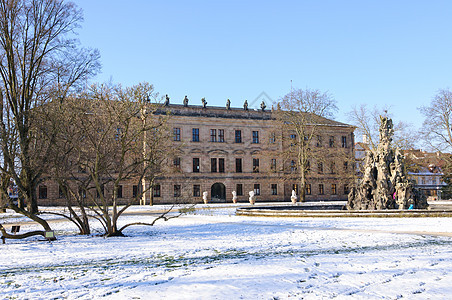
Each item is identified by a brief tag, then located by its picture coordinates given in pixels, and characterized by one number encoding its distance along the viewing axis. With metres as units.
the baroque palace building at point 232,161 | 55.47
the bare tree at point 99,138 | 16.67
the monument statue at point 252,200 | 45.28
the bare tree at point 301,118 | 48.28
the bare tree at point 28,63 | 24.41
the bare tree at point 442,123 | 41.56
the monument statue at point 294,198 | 44.52
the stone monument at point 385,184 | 27.27
